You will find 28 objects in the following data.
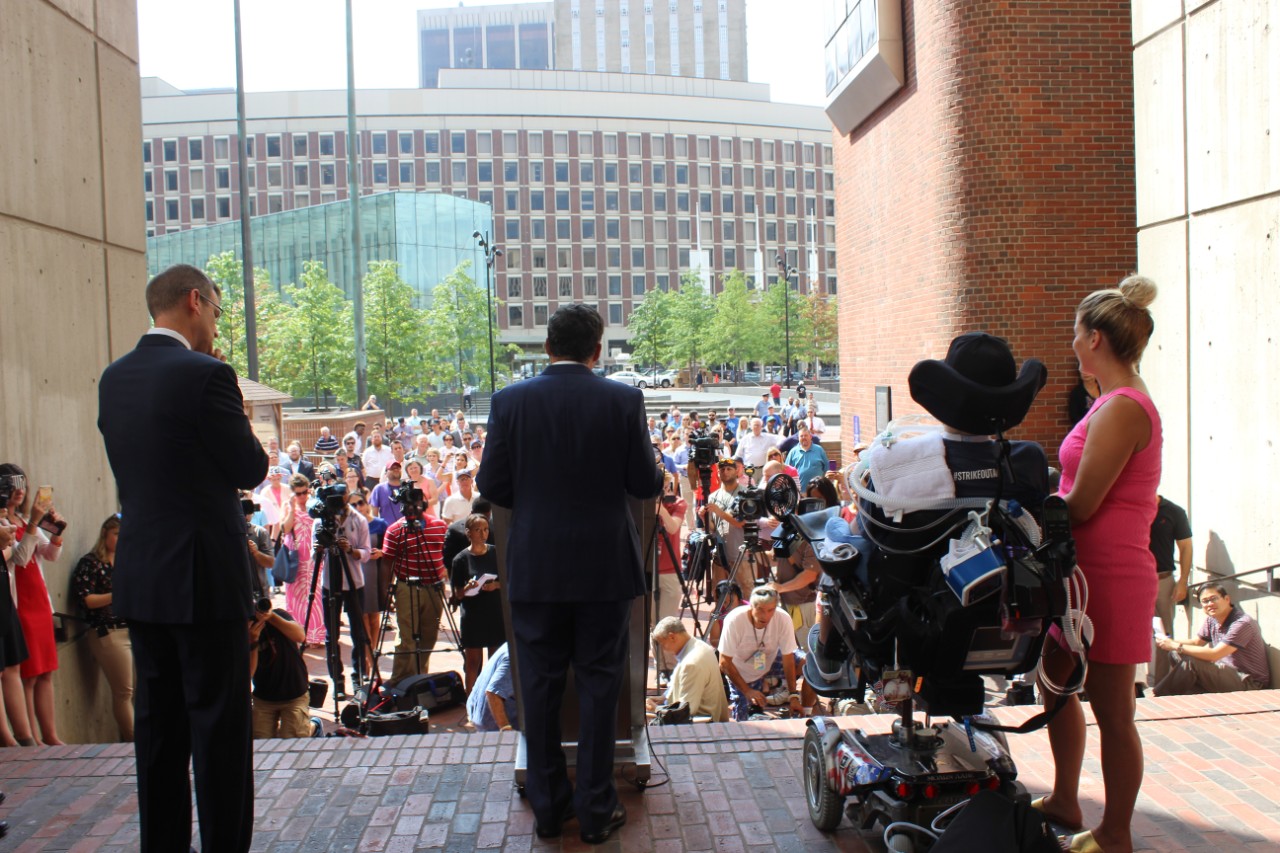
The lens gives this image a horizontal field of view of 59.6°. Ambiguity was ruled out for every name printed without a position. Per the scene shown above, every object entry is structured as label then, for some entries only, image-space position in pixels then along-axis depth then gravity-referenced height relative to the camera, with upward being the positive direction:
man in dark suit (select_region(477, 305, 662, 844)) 3.85 -0.50
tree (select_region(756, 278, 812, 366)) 72.88 +4.52
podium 4.40 -1.25
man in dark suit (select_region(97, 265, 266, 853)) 3.32 -0.47
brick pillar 11.59 +2.31
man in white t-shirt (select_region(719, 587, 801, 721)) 8.19 -1.90
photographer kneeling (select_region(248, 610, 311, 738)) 7.46 -1.86
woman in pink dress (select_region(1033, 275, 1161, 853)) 3.49 -0.42
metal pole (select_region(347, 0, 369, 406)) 30.48 +4.86
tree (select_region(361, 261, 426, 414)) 44.62 +2.40
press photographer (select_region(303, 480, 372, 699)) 7.84 -1.27
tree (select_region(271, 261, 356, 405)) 43.41 +2.32
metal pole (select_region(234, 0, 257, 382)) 25.39 +3.88
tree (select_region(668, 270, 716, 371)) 74.56 +5.02
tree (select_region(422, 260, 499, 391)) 47.00 +3.14
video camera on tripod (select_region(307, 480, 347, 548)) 7.79 -0.73
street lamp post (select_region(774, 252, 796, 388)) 59.06 +6.15
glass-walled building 57.44 +8.89
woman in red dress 6.05 -1.02
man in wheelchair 3.20 -0.46
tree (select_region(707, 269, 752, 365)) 72.31 +4.29
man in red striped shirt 9.62 -1.57
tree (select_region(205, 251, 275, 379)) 43.62 +4.63
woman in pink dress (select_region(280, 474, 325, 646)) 11.16 -1.55
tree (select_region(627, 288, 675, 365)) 76.38 +4.72
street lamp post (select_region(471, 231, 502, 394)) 39.63 +5.24
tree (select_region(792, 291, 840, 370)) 75.75 +4.31
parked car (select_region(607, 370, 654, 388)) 67.00 +1.20
